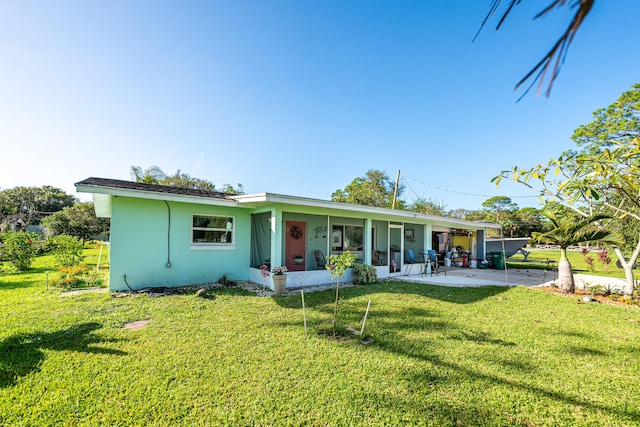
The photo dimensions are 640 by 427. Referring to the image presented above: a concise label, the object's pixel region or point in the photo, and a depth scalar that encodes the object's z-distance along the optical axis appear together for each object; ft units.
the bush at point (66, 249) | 29.60
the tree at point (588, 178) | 18.24
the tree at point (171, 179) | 80.53
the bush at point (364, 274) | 30.96
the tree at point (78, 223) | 72.90
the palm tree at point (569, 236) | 25.39
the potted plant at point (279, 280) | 25.25
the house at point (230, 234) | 25.16
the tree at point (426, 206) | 97.35
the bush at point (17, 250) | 35.06
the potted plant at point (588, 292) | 23.80
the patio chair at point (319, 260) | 33.47
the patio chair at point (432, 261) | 39.87
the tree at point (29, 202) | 68.80
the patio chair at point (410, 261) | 38.57
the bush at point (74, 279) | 25.85
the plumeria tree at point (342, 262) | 15.92
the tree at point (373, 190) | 95.04
